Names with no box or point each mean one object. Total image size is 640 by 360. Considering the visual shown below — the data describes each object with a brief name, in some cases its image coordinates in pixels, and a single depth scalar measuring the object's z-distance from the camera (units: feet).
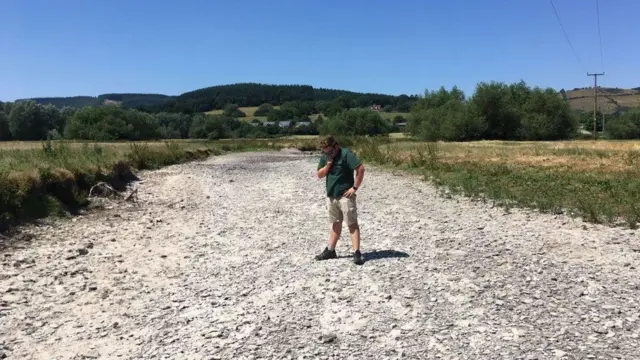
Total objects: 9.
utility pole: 262.26
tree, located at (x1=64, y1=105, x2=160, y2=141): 269.64
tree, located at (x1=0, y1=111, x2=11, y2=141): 291.97
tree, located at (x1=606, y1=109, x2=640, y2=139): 329.11
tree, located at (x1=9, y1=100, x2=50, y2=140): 291.58
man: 29.99
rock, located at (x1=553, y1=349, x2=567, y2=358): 18.19
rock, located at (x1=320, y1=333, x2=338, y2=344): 20.29
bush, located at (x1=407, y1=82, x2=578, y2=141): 276.00
